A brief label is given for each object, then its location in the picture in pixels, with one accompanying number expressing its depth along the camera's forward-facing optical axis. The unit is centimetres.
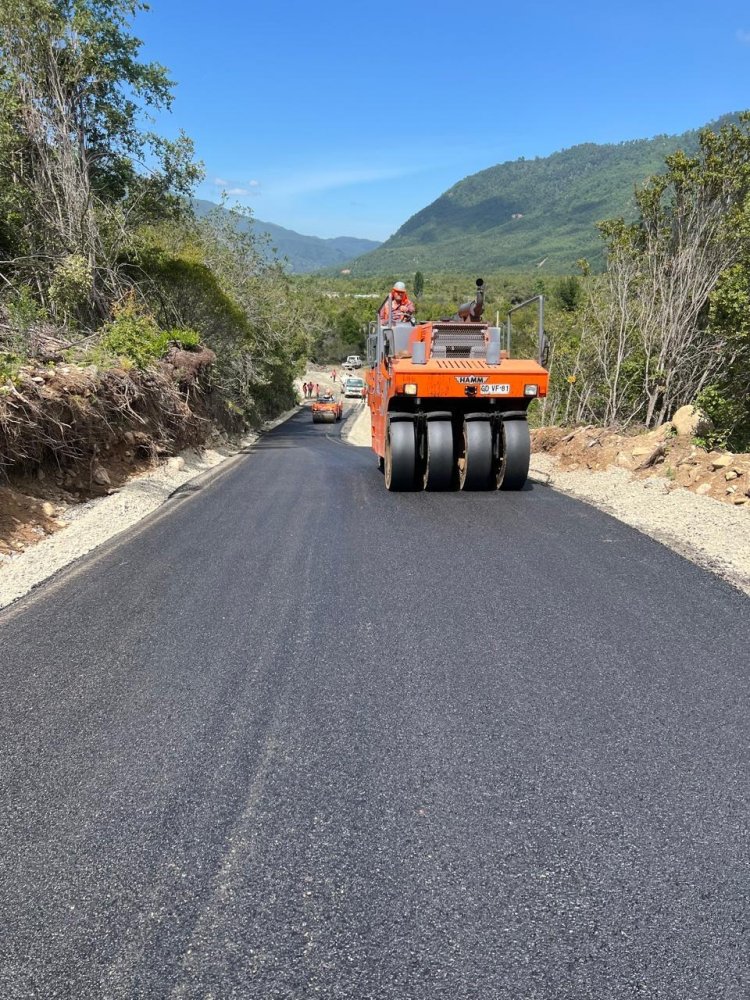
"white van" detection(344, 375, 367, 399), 5353
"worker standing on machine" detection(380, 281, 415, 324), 1105
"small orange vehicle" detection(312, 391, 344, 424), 3556
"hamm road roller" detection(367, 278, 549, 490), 901
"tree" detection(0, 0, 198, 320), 1478
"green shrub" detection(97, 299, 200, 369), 1163
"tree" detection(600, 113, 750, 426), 1284
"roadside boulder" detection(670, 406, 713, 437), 1142
